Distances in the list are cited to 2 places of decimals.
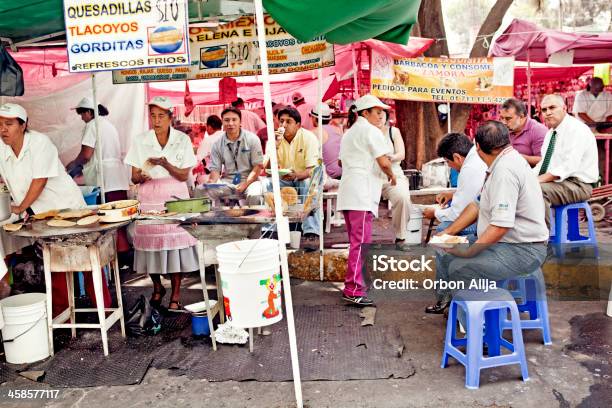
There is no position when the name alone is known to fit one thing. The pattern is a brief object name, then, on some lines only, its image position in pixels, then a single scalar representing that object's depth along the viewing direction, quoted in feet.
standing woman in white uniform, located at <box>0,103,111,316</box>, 14.82
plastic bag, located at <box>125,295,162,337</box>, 15.66
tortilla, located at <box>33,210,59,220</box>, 14.75
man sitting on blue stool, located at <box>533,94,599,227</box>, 18.08
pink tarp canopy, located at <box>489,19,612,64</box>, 30.53
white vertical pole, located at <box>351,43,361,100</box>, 24.30
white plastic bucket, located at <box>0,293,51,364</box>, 13.91
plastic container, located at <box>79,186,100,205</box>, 20.76
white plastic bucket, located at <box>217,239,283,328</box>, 12.25
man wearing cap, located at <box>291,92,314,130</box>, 35.21
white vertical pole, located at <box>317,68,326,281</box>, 18.65
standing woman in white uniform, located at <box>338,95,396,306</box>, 17.22
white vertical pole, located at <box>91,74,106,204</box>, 19.54
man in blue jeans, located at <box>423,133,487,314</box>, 15.62
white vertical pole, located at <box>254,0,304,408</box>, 11.18
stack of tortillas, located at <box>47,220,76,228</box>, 13.88
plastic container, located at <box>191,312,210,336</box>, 15.34
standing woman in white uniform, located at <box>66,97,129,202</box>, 22.53
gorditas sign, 13.44
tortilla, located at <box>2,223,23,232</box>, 13.88
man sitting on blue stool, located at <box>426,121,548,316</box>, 12.69
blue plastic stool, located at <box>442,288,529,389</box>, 11.90
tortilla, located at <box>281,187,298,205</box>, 16.05
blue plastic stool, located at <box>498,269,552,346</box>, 13.71
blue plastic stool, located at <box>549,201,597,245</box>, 18.24
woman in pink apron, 16.21
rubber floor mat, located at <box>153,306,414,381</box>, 13.02
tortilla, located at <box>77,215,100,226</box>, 13.87
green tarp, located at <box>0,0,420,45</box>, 12.27
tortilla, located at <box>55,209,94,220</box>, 14.52
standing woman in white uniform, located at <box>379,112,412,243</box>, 23.16
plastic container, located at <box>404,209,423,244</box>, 23.35
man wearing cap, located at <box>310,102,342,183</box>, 27.49
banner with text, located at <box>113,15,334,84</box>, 19.34
